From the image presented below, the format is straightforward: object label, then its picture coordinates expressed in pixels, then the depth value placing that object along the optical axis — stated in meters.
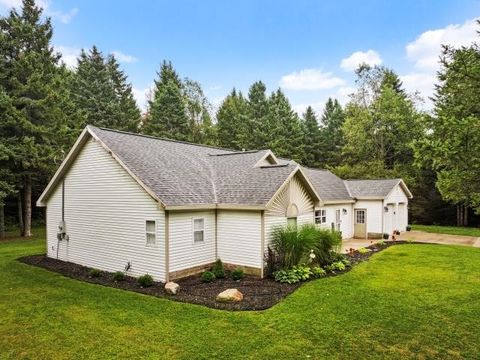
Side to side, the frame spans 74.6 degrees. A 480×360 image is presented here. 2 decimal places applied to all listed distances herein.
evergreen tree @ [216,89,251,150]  42.81
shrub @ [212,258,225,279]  12.30
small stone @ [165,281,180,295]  10.34
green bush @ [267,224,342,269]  12.62
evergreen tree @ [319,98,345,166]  46.11
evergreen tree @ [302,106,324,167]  46.38
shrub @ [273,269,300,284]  11.71
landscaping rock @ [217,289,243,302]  9.63
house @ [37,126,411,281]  11.78
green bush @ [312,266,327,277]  12.63
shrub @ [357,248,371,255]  17.29
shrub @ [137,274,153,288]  11.12
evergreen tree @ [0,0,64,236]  21.92
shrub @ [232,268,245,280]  12.07
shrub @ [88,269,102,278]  12.55
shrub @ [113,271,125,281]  11.90
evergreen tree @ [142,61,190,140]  39.88
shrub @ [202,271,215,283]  11.75
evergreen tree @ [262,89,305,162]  41.03
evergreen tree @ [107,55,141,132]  38.81
